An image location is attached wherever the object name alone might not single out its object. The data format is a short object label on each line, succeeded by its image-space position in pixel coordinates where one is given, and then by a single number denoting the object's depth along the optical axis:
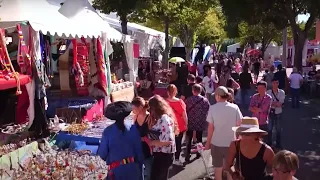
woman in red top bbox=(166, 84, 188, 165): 5.08
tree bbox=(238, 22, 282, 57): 36.08
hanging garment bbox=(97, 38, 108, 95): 7.68
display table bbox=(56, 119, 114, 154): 5.53
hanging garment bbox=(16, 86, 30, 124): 5.68
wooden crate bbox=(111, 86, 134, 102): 8.47
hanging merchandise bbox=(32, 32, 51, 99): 5.45
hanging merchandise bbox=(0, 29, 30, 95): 5.07
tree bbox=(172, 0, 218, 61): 19.08
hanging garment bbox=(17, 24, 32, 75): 5.34
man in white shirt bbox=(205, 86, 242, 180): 4.17
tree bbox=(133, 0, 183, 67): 15.02
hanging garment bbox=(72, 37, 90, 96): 7.92
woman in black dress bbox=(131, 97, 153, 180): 3.84
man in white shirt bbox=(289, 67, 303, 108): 10.01
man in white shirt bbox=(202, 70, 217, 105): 9.22
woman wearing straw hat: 2.91
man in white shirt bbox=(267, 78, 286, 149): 6.11
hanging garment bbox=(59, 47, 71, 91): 8.11
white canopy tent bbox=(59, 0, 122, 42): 6.92
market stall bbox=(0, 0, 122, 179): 4.69
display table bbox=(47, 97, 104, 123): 6.80
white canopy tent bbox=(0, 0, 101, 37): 5.74
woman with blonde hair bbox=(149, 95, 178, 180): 3.71
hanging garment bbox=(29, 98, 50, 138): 5.51
